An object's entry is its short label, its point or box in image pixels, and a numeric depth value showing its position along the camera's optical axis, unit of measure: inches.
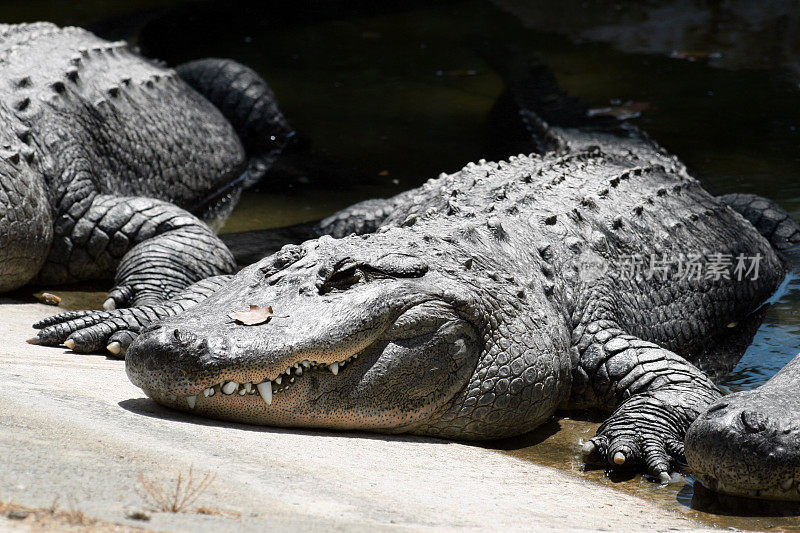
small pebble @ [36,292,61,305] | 433.7
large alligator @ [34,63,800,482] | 266.8
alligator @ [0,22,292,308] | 436.1
